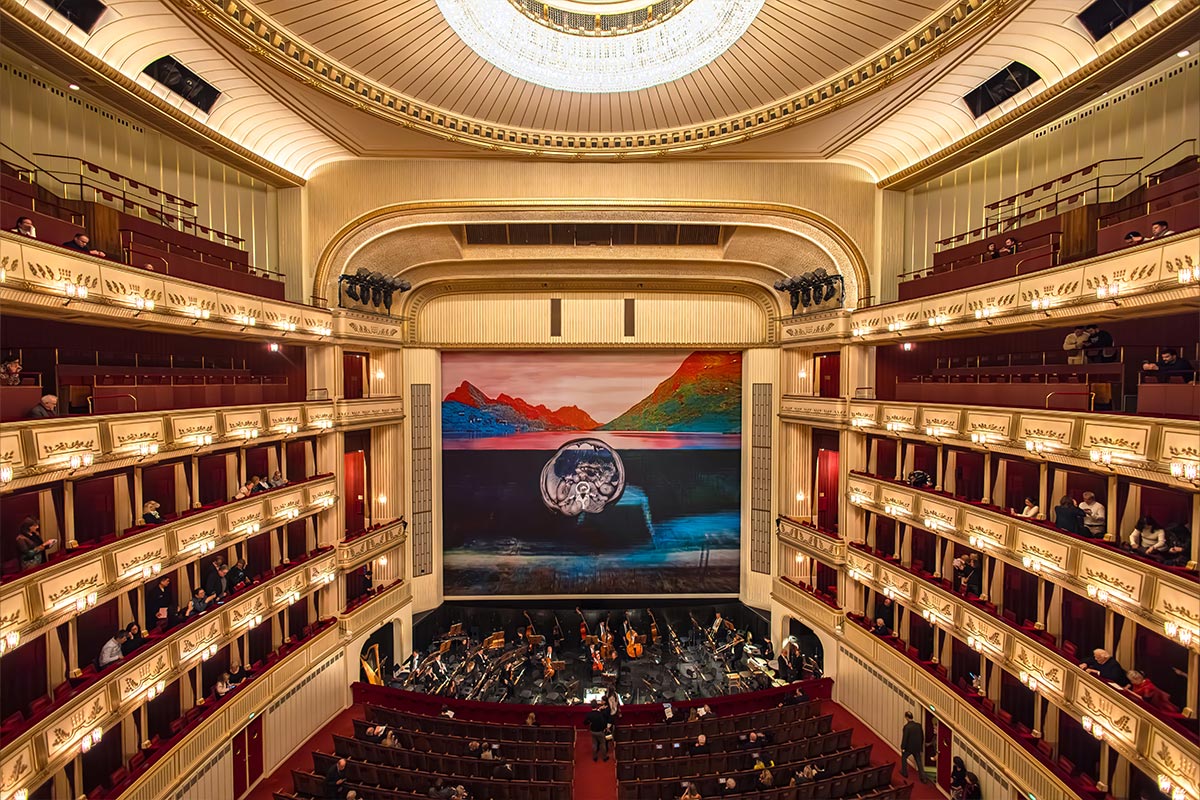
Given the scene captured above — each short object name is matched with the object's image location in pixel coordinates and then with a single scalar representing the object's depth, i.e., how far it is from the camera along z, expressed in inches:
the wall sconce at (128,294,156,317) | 339.0
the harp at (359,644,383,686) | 567.8
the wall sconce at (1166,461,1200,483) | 259.9
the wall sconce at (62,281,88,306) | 295.0
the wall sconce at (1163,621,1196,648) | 263.6
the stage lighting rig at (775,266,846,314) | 566.3
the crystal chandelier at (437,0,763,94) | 380.8
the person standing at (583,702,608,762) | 476.7
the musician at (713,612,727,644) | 657.0
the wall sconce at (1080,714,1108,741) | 305.7
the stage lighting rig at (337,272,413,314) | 561.3
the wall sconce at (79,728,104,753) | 304.7
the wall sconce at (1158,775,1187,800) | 262.8
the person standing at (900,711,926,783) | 439.5
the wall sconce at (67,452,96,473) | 300.2
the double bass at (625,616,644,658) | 629.3
